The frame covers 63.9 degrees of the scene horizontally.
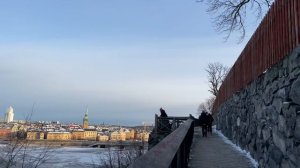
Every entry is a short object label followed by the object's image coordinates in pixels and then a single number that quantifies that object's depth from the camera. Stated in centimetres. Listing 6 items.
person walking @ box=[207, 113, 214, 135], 1336
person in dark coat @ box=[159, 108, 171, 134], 1517
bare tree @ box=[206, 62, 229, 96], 3661
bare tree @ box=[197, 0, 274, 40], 1191
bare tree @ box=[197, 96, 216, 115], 4738
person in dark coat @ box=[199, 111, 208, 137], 1257
